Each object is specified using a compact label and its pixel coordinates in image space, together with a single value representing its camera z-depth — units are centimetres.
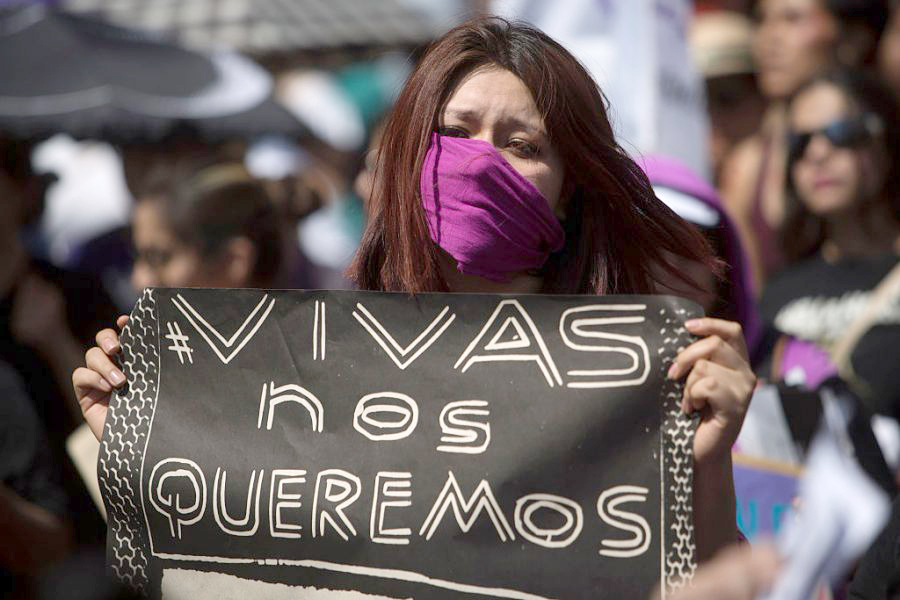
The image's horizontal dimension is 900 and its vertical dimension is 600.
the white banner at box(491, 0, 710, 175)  903
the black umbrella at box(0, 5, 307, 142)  1098
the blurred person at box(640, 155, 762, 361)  667
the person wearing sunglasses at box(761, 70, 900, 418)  881
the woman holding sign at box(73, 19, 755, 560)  427
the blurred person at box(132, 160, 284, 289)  824
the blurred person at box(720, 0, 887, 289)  1128
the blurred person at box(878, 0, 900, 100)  1086
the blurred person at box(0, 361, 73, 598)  583
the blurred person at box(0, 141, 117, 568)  689
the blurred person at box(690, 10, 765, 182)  1280
